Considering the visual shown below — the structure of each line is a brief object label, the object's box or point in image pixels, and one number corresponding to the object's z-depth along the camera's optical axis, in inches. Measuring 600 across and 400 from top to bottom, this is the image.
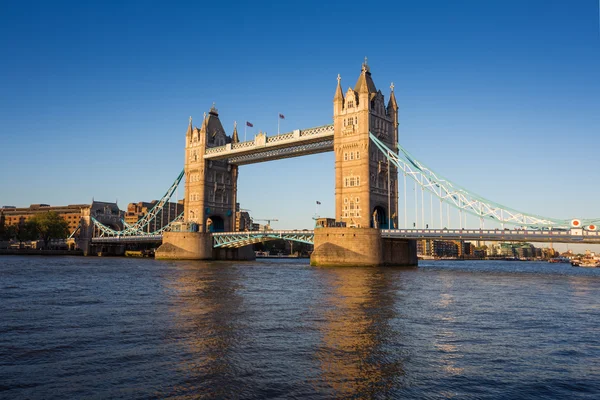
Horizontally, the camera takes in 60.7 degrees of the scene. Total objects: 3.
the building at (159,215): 7402.6
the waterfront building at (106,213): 5753.0
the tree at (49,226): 5531.5
